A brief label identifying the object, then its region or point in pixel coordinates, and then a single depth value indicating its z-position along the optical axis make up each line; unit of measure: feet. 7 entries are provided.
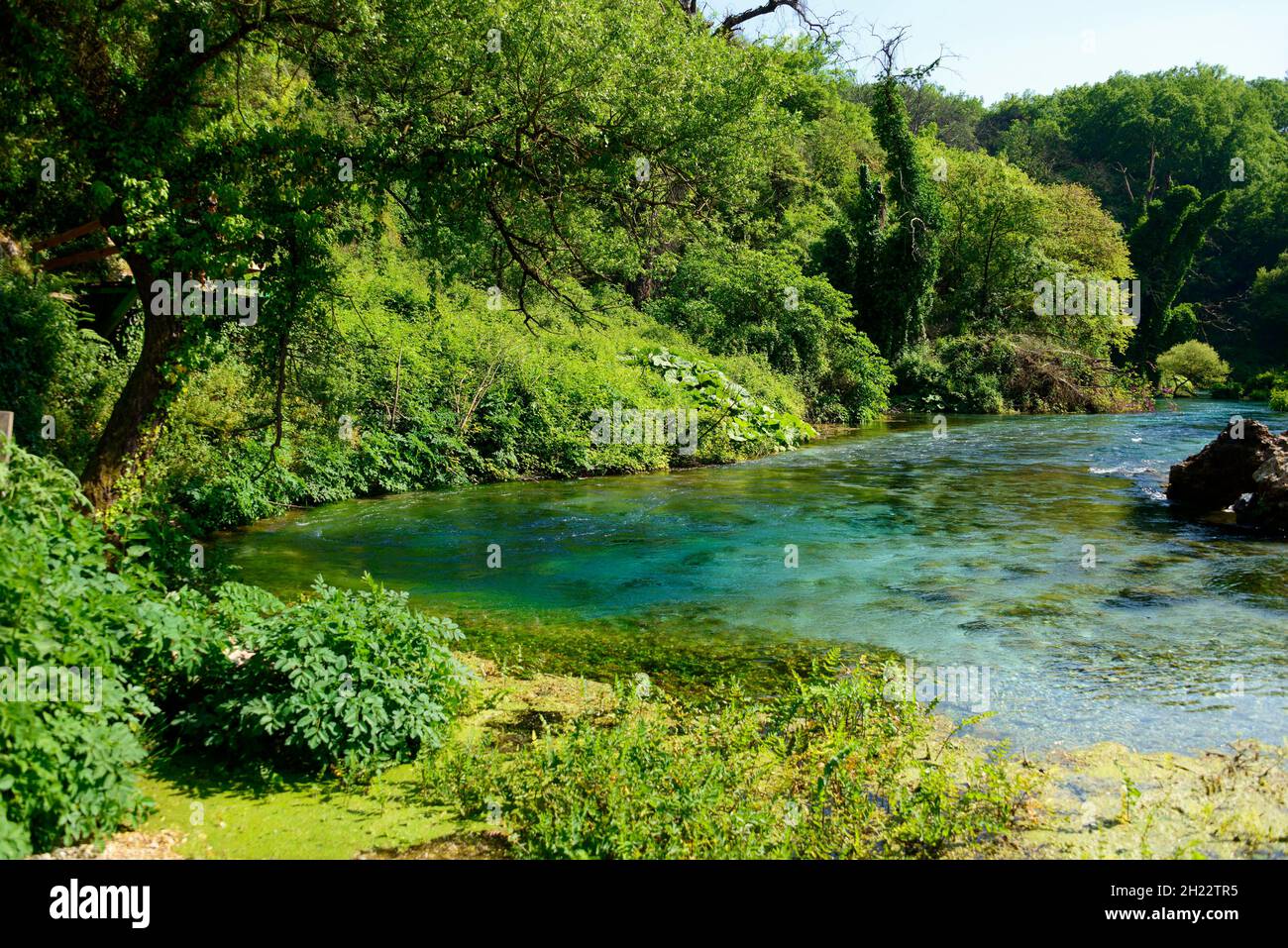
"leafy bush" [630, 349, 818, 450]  75.05
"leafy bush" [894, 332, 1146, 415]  119.96
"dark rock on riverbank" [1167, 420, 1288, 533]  44.75
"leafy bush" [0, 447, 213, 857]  12.51
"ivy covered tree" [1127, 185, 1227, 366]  161.17
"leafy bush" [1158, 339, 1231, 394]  164.25
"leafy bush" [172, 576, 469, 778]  16.90
